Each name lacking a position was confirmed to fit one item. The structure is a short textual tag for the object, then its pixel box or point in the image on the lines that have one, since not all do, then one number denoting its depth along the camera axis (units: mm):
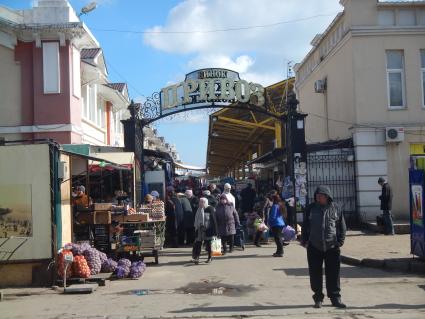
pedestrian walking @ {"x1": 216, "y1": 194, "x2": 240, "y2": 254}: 14188
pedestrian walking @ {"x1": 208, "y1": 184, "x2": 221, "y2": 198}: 18481
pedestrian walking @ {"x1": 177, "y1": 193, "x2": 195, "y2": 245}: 16250
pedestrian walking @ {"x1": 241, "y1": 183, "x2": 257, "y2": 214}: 20531
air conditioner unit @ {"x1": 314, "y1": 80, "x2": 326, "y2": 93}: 22719
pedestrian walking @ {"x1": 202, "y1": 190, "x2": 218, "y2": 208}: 15541
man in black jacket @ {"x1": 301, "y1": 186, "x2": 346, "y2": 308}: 7980
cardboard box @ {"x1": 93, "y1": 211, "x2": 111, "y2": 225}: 12977
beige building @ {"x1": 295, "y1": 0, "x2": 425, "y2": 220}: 18562
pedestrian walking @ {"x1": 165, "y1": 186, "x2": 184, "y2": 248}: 16062
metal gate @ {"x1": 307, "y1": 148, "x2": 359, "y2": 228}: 18875
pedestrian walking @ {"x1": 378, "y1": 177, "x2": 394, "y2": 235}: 16438
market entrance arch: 18297
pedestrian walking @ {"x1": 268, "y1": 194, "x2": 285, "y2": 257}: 13570
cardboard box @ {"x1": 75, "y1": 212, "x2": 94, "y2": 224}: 12969
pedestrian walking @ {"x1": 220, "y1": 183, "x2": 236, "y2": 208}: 14491
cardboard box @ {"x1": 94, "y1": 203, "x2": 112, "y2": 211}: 13133
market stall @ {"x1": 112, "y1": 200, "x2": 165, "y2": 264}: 12438
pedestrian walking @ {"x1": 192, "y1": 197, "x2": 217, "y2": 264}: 12977
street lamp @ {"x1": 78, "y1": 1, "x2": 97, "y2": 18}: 21078
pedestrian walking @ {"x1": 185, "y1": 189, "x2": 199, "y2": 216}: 16633
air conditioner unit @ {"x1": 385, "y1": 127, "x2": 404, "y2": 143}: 18256
